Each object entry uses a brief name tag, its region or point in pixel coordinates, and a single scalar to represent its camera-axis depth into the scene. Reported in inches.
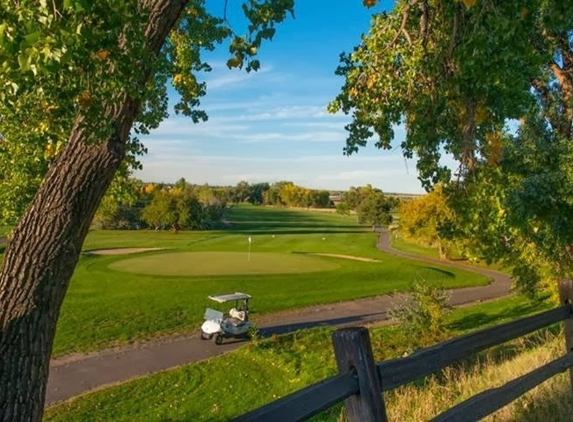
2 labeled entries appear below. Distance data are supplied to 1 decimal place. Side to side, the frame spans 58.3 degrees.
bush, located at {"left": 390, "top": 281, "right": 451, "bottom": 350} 869.8
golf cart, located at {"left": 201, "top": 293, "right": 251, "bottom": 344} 909.8
